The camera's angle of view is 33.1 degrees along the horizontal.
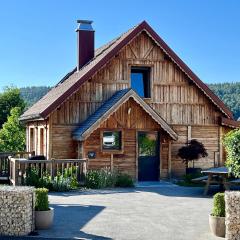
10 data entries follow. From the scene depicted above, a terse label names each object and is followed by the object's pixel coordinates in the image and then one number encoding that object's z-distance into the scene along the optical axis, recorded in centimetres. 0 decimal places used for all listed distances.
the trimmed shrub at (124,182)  1680
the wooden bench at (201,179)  1495
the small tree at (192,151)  1912
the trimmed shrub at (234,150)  1089
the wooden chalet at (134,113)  1804
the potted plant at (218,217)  923
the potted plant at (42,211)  963
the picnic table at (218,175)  1446
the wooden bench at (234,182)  1401
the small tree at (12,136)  3027
